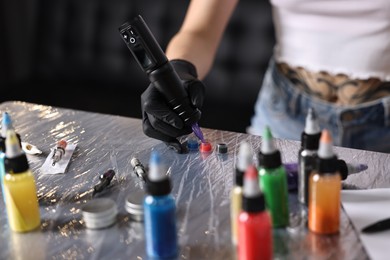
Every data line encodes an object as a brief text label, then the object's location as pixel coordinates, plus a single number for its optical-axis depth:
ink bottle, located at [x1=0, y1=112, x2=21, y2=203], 0.96
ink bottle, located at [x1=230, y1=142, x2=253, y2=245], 0.85
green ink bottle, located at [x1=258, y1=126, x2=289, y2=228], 0.89
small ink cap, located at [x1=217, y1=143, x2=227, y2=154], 1.08
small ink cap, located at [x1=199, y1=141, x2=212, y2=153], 1.09
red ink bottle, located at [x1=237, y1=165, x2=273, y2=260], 0.81
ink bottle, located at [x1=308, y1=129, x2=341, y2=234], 0.87
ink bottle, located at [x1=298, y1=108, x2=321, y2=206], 0.91
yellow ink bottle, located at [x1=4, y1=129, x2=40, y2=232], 0.89
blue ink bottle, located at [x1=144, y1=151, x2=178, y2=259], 0.84
